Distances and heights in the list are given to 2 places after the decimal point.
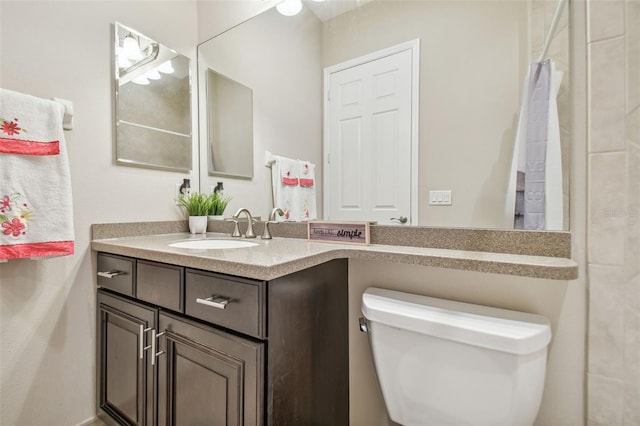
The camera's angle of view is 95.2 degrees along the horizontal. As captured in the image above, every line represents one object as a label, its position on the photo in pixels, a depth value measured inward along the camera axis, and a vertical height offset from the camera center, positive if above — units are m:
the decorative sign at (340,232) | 1.13 -0.09
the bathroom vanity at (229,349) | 0.81 -0.46
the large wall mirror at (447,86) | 0.95 +0.46
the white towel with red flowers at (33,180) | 1.04 +0.11
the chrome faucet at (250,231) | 1.47 -0.11
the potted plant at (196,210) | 1.65 +0.00
